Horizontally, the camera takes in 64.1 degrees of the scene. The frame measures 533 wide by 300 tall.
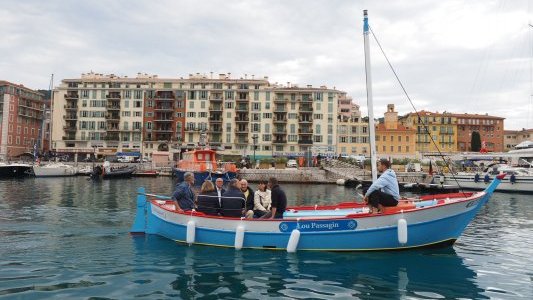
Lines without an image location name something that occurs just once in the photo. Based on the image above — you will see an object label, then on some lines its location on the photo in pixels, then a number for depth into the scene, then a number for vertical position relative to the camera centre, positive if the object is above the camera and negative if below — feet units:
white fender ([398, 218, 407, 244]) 39.78 -6.12
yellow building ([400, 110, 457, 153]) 388.98 +33.28
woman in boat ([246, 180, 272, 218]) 45.39 -4.16
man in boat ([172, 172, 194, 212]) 47.42 -3.77
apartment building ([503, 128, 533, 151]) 470.51 +34.86
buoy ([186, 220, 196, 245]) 44.93 -7.13
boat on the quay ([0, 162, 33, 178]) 177.68 -4.39
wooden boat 40.40 -6.40
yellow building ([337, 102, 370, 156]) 332.45 +21.16
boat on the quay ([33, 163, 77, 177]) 187.21 -4.40
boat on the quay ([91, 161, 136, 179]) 183.93 -4.87
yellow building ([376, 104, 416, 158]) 340.80 +19.48
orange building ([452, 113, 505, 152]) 407.44 +36.16
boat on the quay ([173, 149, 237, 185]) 143.74 -1.63
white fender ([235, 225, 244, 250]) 42.65 -7.33
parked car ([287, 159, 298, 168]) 234.64 -0.58
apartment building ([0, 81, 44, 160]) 334.65 +34.24
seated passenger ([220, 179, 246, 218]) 43.86 -4.01
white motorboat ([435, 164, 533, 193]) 143.23 -4.48
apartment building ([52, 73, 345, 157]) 325.01 +35.65
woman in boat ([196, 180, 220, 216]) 44.70 -4.05
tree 378.73 +22.91
